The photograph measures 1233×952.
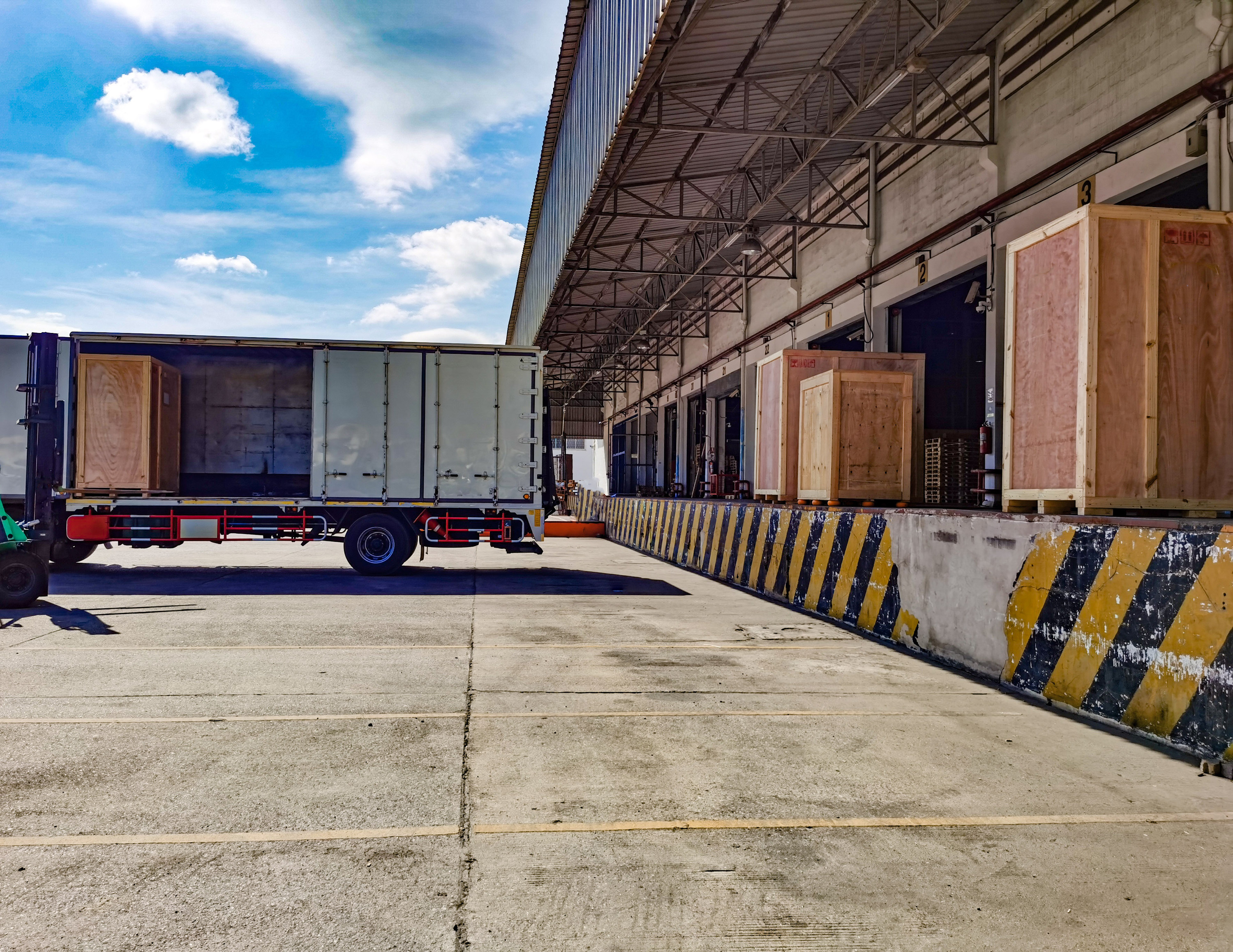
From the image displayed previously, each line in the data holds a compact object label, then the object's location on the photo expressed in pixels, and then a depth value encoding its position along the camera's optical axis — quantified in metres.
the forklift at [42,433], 12.73
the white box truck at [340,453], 13.45
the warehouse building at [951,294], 5.92
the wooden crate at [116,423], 13.45
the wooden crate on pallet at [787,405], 11.80
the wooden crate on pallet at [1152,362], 6.15
